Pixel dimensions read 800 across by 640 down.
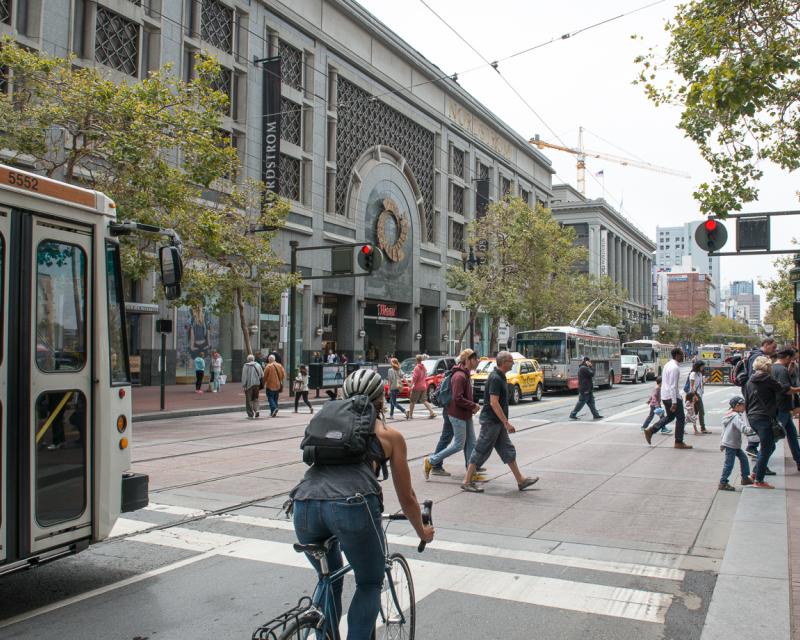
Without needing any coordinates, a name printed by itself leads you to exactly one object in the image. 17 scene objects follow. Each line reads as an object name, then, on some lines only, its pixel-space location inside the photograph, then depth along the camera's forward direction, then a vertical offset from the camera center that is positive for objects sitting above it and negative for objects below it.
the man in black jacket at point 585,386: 19.67 -1.33
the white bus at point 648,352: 51.47 -1.02
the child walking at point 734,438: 9.33 -1.28
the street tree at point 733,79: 9.77 +4.14
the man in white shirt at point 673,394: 14.08 -1.12
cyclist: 3.28 -0.81
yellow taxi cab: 26.08 -1.56
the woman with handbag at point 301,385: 22.31 -1.54
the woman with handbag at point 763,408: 9.50 -0.91
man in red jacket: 10.01 -0.97
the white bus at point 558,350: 32.31 -0.58
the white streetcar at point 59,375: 4.85 -0.30
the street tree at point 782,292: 52.58 +3.75
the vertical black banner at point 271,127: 33.62 +9.82
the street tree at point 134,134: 16.77 +4.86
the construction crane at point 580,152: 129.25 +34.99
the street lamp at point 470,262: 42.09 +4.38
